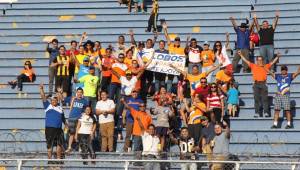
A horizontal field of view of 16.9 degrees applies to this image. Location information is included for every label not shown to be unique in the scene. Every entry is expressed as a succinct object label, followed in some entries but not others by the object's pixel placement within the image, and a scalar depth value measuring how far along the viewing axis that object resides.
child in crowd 22.78
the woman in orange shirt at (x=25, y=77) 25.61
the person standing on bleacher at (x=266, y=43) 24.23
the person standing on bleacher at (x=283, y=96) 22.27
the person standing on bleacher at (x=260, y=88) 22.61
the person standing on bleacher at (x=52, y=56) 24.67
